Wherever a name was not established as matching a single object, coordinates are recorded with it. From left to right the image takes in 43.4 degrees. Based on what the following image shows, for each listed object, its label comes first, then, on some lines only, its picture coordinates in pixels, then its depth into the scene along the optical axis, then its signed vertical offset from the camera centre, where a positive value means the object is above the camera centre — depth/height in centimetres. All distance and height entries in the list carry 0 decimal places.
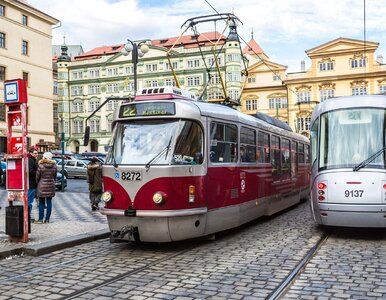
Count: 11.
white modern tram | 927 -21
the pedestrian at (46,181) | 1160 -58
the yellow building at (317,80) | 6325 +982
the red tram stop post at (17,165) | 901 -13
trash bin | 895 -116
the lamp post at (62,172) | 2146 -92
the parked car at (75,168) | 3481 -80
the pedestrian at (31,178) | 1172 -48
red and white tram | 823 -26
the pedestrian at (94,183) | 1484 -81
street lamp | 1673 +395
